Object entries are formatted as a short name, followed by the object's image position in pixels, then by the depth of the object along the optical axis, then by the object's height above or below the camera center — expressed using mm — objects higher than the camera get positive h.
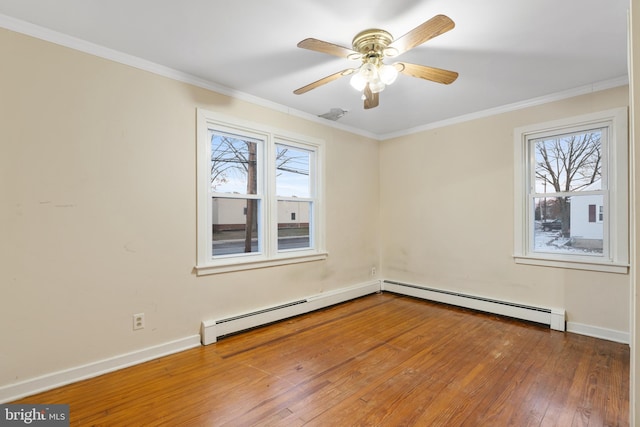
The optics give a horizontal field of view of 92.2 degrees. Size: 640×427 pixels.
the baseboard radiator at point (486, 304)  3240 -1116
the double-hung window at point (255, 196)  3025 +191
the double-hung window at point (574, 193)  2945 +210
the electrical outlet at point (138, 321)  2531 -891
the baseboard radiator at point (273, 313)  2923 -1117
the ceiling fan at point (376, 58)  1952 +1062
